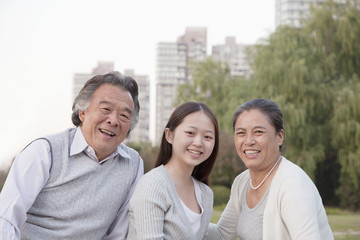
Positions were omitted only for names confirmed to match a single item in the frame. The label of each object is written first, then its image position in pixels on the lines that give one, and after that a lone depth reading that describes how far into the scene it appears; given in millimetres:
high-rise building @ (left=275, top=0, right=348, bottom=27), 38281
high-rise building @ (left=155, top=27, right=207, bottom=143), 53875
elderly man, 2461
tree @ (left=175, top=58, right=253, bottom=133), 18364
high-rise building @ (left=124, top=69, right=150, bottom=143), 56950
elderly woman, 2332
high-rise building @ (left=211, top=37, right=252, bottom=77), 46719
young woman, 2443
